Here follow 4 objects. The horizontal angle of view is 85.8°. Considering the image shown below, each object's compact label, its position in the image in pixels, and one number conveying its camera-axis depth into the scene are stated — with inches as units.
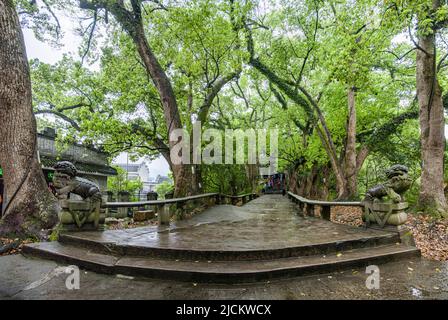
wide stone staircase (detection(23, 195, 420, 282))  133.9
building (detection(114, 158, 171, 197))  2779.0
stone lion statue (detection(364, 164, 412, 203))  195.0
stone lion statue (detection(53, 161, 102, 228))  199.0
